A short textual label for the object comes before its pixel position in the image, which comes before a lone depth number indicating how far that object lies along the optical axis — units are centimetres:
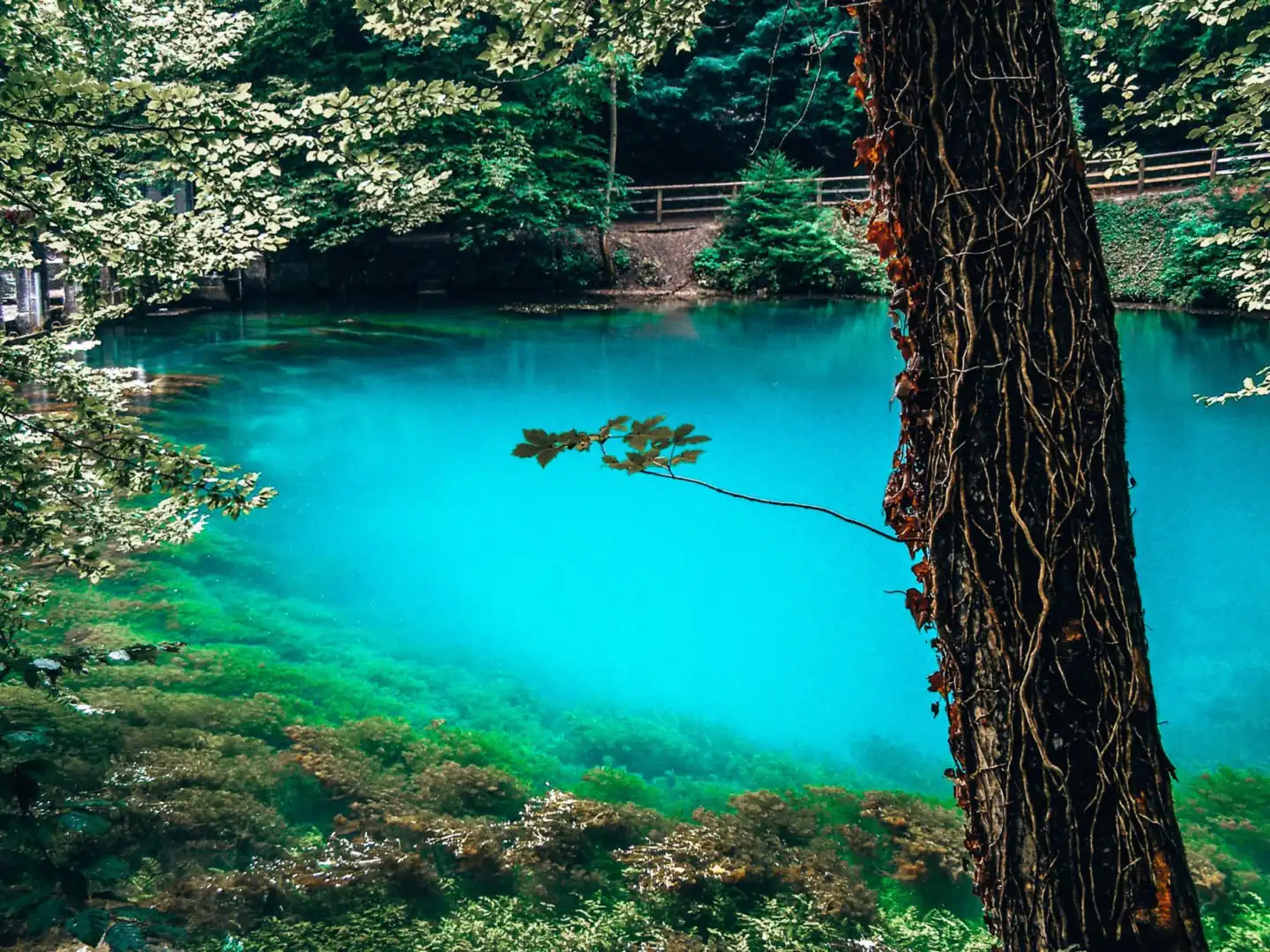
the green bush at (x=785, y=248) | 2044
